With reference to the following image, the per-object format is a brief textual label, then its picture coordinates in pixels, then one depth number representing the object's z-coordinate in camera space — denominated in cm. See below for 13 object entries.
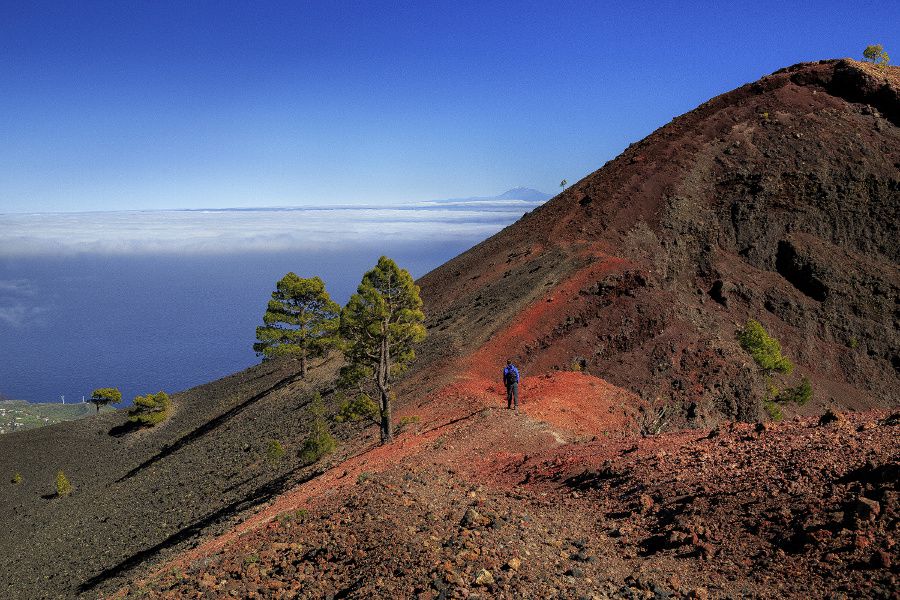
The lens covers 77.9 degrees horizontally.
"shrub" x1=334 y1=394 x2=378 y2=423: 2518
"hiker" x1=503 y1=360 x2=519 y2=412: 2341
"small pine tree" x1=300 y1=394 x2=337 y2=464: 2872
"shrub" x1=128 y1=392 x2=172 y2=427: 5831
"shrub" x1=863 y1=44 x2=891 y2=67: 5809
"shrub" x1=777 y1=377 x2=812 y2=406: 3127
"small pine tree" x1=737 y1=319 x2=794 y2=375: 3192
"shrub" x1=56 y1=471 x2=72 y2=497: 4519
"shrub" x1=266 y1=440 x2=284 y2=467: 3319
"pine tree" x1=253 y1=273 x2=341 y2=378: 5100
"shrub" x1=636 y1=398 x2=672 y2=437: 2662
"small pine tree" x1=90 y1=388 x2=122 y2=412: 6657
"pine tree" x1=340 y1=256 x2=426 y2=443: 2516
